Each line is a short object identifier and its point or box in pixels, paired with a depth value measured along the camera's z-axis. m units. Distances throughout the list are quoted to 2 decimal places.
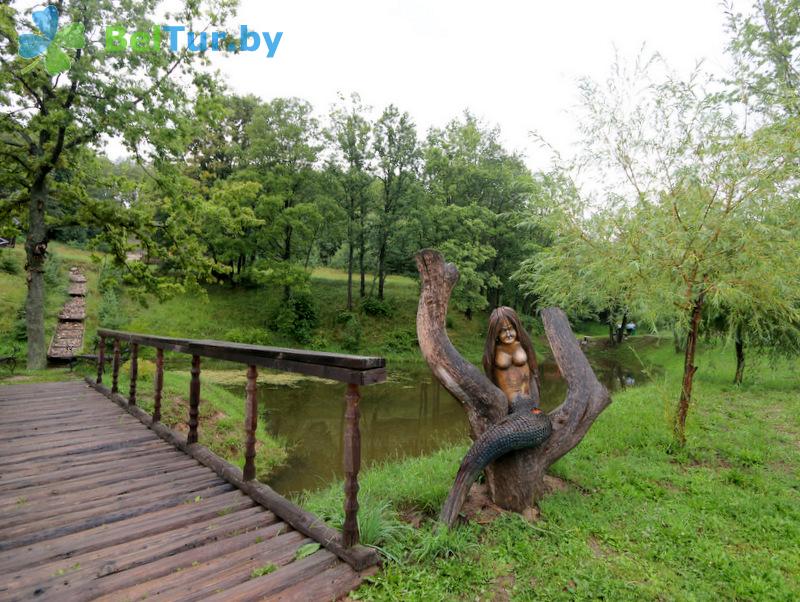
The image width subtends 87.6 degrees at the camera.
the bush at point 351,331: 20.11
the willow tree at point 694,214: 4.61
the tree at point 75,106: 8.59
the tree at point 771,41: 8.75
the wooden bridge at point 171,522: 2.28
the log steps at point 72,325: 10.66
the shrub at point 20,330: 13.85
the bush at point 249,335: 18.20
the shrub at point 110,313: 15.33
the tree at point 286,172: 19.58
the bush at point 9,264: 17.31
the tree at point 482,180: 23.05
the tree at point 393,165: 21.98
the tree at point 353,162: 21.31
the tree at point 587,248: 5.39
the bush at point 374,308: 22.69
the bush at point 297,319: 20.09
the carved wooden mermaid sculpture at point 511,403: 3.53
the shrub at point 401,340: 20.50
